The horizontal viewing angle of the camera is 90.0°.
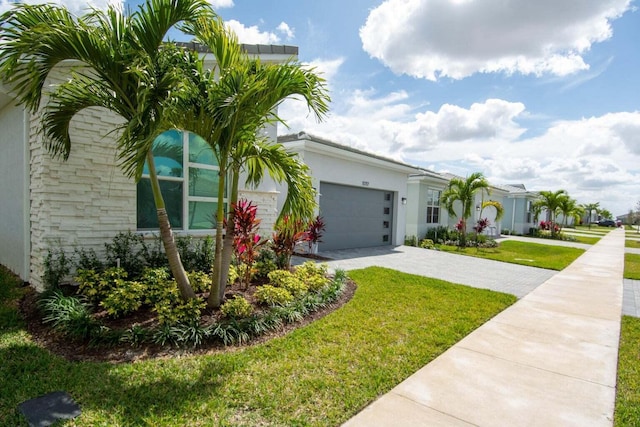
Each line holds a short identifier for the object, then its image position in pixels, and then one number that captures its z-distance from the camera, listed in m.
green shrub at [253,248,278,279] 7.18
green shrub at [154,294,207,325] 4.36
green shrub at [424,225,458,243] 18.56
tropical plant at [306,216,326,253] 9.09
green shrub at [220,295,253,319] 4.74
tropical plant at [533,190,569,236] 28.10
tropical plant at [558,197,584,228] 28.66
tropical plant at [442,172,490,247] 16.66
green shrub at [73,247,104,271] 5.71
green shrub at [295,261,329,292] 6.55
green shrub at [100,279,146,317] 4.61
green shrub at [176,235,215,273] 6.77
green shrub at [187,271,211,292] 5.74
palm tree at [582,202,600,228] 69.71
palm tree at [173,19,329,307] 4.08
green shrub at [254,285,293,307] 5.42
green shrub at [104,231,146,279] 6.04
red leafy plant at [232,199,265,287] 5.62
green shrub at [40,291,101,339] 4.10
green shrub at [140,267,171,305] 5.00
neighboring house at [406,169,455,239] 17.72
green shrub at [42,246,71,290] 5.34
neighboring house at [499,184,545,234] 30.30
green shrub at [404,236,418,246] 16.44
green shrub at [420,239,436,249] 15.84
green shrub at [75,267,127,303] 5.08
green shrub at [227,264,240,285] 6.30
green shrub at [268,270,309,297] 6.09
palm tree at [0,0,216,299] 3.66
